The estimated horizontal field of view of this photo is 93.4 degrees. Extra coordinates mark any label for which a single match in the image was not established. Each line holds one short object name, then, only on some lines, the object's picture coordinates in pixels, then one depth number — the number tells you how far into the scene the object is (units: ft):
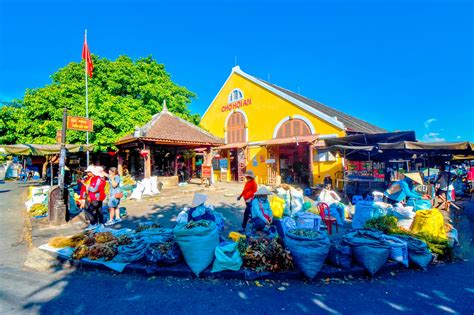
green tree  47.42
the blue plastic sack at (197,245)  12.47
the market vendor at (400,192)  23.16
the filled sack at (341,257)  12.60
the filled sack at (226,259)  12.42
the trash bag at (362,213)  19.36
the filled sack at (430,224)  15.83
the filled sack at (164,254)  12.93
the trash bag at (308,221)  17.58
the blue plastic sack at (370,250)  12.26
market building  47.83
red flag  39.65
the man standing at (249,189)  19.93
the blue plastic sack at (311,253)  11.87
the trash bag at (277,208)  21.56
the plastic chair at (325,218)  18.87
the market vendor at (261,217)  17.50
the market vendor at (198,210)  15.92
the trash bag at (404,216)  18.39
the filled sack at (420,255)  13.26
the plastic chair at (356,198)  28.60
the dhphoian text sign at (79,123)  23.80
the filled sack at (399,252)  13.09
